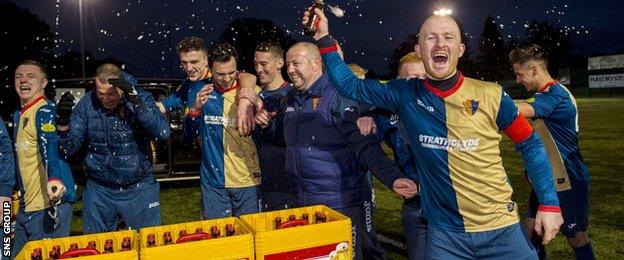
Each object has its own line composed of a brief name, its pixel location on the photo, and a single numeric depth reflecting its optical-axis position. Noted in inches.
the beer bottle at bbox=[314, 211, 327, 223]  118.2
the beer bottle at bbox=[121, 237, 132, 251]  102.0
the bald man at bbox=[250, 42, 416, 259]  156.5
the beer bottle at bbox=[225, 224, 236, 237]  109.8
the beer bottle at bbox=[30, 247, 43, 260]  98.0
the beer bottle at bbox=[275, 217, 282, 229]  121.9
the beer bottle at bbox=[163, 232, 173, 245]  108.5
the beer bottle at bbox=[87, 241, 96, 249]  102.7
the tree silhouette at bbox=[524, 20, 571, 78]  3560.5
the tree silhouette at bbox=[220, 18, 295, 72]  2218.3
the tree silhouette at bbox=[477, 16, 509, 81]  3329.2
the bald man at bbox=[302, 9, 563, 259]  116.0
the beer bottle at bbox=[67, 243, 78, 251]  105.7
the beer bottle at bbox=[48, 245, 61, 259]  98.1
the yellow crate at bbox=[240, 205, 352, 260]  102.8
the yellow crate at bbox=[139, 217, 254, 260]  95.7
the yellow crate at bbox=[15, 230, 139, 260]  96.0
